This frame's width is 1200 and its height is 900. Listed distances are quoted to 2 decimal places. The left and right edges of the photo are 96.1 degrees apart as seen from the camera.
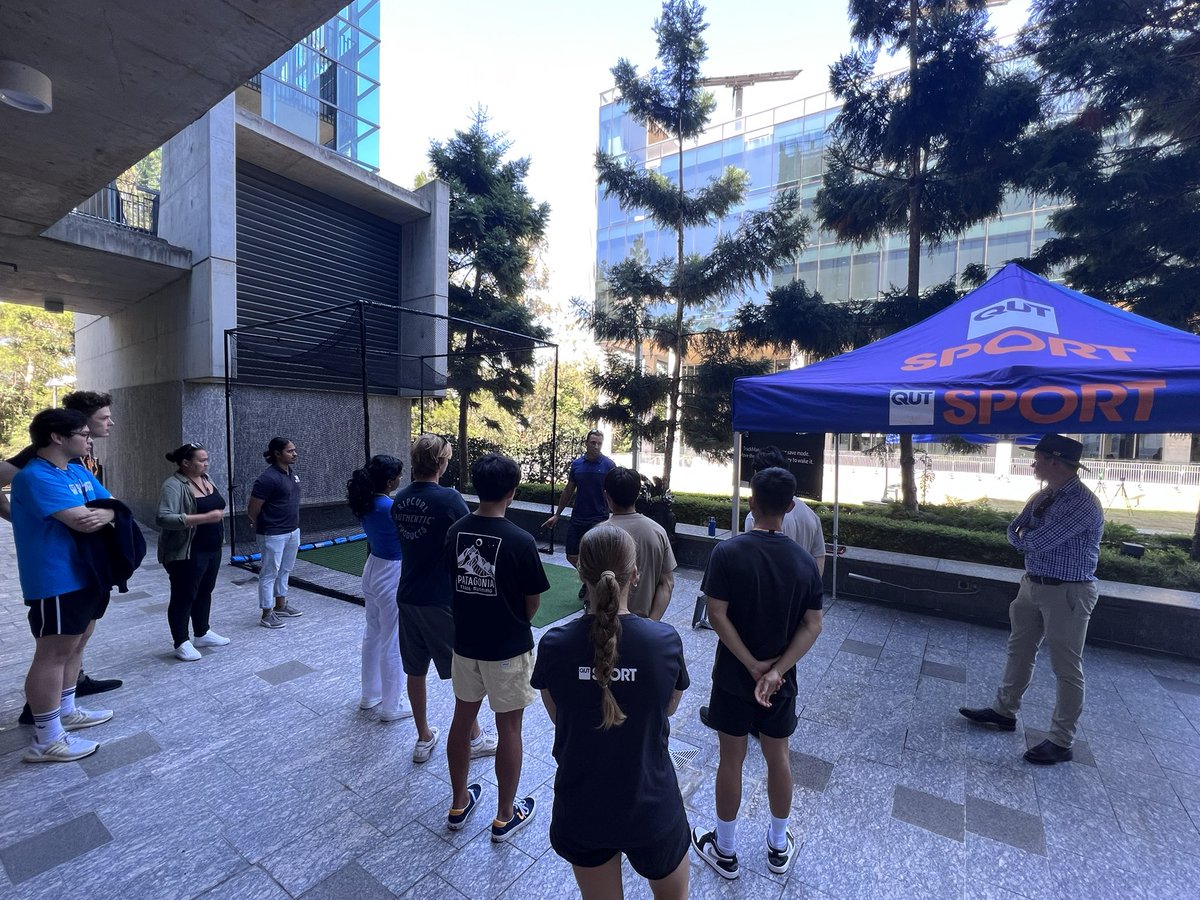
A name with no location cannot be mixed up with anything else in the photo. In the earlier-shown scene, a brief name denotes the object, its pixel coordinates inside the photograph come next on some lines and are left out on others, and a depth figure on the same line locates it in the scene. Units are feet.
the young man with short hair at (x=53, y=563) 9.01
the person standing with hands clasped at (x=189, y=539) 12.72
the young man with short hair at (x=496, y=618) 7.16
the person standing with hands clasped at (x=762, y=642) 6.79
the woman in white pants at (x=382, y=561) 10.30
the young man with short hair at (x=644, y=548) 8.91
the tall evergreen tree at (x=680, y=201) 31.37
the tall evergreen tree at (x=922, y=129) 24.67
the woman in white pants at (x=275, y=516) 15.67
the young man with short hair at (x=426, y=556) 8.75
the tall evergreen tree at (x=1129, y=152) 20.34
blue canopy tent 9.66
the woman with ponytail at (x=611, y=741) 4.56
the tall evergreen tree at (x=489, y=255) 38.27
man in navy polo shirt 17.52
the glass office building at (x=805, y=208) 63.16
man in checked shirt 9.73
